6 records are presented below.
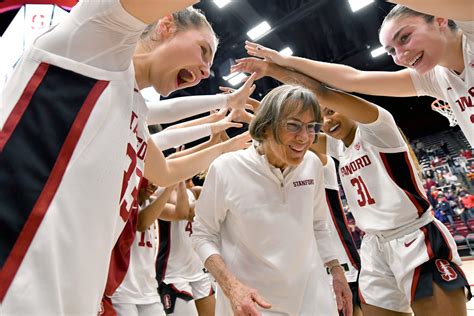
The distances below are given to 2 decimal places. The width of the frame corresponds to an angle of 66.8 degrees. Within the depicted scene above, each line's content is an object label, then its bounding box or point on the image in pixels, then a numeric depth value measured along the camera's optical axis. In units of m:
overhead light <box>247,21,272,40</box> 7.70
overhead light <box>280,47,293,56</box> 8.59
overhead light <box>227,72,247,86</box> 7.96
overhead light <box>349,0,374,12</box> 6.96
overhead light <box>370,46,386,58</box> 9.04
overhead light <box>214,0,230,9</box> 6.52
